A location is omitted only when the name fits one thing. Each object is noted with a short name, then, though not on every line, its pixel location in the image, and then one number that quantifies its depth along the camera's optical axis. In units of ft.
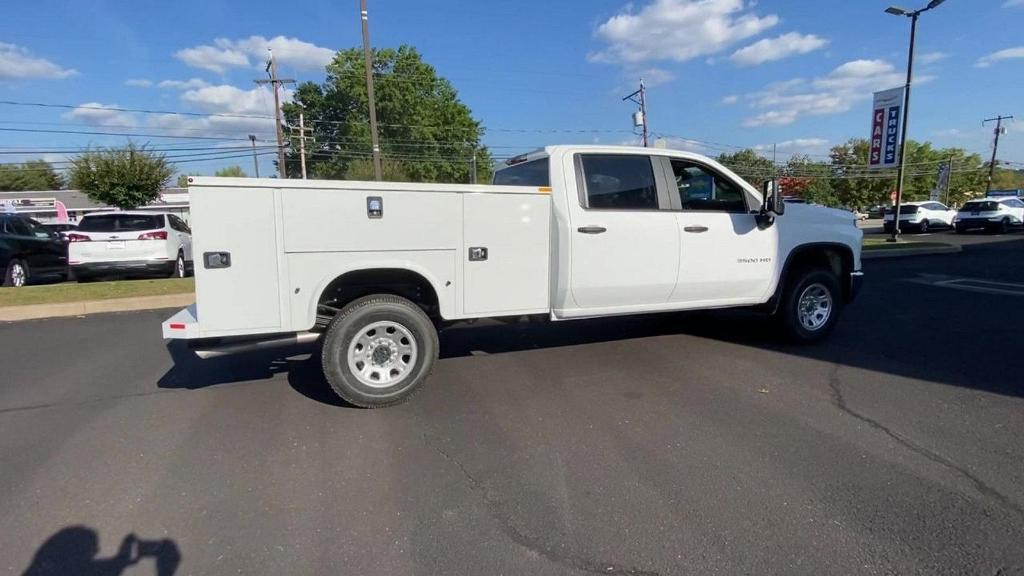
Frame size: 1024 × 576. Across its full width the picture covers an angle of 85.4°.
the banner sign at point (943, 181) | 141.18
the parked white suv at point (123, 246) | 35.83
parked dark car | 36.58
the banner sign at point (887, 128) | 61.00
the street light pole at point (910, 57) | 57.25
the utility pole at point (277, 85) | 116.06
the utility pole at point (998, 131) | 193.51
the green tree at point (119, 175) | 86.22
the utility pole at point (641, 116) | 93.09
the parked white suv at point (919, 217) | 90.27
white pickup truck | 12.94
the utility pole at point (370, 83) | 58.57
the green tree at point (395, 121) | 193.26
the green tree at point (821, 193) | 188.85
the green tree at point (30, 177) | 243.40
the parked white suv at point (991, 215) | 84.12
